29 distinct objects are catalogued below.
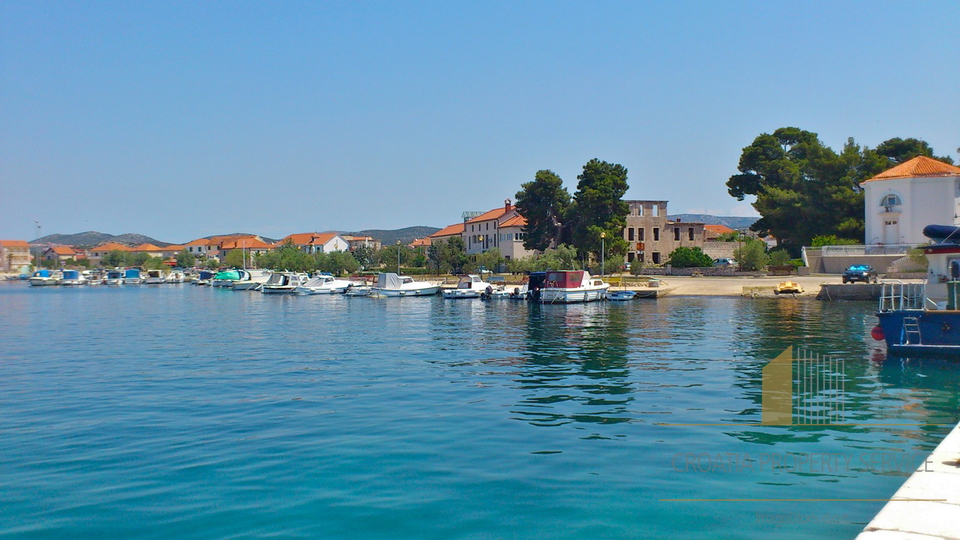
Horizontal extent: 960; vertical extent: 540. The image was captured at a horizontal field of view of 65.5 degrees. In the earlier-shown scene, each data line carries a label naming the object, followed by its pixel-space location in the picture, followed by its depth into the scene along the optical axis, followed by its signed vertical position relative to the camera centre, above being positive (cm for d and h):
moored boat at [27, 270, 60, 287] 12074 -100
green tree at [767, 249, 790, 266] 7038 +125
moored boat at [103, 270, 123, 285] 12606 -76
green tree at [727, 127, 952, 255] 6950 +780
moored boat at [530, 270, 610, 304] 5378 -121
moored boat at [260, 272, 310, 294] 8034 -102
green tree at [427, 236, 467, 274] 9731 +234
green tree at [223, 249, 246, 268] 14788 +283
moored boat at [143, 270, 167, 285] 13062 -99
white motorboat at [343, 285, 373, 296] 7118 -176
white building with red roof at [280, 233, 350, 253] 16112 +683
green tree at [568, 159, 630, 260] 7900 +689
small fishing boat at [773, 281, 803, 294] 5469 -123
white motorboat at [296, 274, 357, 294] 7656 -127
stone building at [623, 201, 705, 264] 8719 +455
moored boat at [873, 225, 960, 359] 2102 -152
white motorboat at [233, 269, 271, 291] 9444 -94
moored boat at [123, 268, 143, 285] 13138 -62
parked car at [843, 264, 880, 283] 5388 -22
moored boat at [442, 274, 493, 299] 6194 -132
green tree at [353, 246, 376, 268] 11769 +254
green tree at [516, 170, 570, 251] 8612 +747
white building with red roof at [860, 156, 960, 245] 6153 +591
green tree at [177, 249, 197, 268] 17738 +318
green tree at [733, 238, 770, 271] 7088 +149
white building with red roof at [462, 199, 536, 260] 9500 +554
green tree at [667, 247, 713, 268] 7875 +143
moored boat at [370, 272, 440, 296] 6725 -131
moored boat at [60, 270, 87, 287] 12196 -87
